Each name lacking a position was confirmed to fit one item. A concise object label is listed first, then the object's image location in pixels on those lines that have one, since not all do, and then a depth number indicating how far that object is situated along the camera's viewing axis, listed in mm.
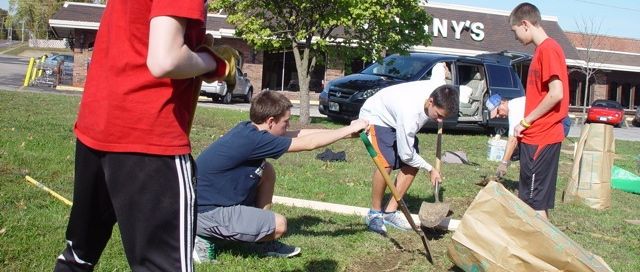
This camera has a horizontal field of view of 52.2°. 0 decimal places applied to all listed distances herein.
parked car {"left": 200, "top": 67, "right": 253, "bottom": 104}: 21891
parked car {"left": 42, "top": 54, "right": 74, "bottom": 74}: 26141
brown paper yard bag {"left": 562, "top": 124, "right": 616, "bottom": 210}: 7123
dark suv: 13711
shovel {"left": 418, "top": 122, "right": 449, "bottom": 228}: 5061
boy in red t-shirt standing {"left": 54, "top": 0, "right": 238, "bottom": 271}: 1984
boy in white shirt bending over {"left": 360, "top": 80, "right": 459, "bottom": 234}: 4965
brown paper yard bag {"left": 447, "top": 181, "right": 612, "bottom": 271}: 3588
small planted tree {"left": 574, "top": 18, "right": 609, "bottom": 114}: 32625
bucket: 10711
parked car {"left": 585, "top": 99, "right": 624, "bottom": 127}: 29172
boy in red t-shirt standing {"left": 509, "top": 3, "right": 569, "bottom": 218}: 4762
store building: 26250
